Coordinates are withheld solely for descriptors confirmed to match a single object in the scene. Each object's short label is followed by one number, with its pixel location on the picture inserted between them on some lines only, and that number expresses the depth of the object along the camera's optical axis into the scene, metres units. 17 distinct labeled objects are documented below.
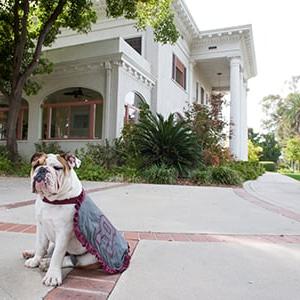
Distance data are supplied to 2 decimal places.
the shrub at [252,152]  28.16
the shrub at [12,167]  10.31
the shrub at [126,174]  9.52
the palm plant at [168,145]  10.34
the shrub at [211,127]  12.54
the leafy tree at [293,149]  34.28
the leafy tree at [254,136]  46.10
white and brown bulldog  1.99
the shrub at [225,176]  9.61
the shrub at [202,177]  9.59
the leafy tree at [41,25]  10.94
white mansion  12.38
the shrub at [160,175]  9.16
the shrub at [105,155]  11.46
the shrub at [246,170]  11.96
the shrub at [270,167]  29.16
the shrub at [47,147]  12.51
